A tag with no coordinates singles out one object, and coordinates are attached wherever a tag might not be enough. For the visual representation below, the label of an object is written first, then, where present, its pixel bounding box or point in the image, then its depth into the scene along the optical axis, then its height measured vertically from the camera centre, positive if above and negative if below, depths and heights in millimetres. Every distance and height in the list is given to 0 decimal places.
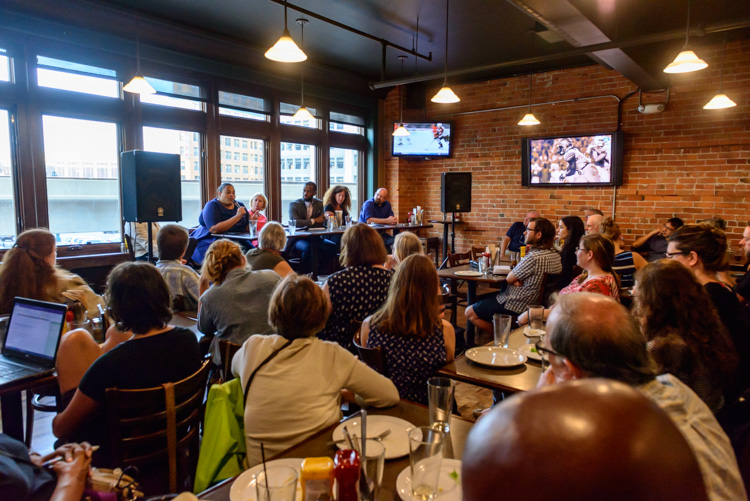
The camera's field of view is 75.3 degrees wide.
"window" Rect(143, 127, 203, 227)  5934 +625
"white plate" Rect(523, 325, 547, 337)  2395 -647
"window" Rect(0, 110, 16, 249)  4797 +112
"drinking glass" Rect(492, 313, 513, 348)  2285 -598
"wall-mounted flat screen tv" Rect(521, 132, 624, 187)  6684 +606
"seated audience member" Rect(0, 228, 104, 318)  2400 -389
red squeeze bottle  1017 -578
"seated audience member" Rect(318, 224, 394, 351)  2750 -491
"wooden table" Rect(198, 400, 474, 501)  1187 -694
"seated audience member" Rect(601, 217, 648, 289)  4387 -568
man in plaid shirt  3857 -536
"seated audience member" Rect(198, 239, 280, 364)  2496 -514
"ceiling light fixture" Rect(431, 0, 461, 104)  4852 +1061
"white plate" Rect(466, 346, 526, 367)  2092 -686
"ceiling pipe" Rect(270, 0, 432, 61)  4814 +1977
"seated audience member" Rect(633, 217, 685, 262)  5773 -515
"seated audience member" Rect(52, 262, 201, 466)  1637 -545
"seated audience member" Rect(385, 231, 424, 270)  3488 -318
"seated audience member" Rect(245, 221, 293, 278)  3383 -362
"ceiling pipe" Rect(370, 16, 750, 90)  4242 +1492
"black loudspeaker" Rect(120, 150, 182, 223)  4410 +134
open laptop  1957 -575
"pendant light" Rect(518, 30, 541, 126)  6266 +1049
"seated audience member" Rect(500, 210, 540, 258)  6852 -509
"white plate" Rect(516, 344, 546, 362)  2186 -692
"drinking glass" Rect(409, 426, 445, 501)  1040 -557
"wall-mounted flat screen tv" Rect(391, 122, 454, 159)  8125 +1019
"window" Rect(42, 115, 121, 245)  5168 +224
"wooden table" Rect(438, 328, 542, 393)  1908 -712
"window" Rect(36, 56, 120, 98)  4966 +1315
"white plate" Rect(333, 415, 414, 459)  1333 -676
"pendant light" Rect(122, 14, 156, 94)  4605 +1082
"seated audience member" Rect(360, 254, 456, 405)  2123 -576
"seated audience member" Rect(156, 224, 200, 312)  3086 -444
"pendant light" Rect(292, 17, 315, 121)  5497 +1147
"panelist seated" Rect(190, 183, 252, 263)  5656 -213
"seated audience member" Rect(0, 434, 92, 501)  1134 -665
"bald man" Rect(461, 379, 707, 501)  349 -183
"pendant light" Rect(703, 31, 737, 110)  4898 +1007
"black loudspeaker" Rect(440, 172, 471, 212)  7289 +148
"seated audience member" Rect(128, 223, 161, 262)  5598 -450
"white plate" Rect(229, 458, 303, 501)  1118 -677
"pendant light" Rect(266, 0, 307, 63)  3510 +1103
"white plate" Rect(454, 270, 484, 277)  4502 -673
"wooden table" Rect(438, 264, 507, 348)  4344 -697
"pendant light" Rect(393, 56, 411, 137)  7340 +1446
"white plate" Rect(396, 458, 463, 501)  1104 -661
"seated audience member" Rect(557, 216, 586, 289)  4516 -400
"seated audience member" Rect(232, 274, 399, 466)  1563 -581
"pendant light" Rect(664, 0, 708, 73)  3438 +1006
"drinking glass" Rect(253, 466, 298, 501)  928 -556
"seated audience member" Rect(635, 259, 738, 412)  1720 -471
